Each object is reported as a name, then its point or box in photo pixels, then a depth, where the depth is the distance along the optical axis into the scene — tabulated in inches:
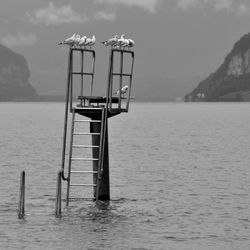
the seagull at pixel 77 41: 1545.3
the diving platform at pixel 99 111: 1533.0
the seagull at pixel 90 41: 1535.4
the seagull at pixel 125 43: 1505.9
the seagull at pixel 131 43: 1508.4
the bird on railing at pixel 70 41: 1536.9
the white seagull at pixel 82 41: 1541.6
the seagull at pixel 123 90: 1561.3
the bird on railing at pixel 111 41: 1505.9
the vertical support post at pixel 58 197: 1455.5
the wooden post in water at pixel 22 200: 1456.7
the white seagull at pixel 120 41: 1510.8
